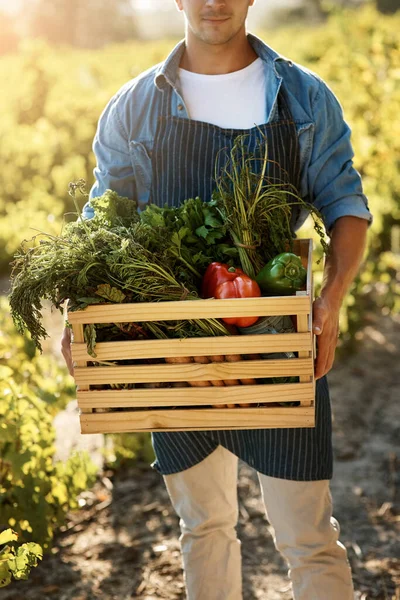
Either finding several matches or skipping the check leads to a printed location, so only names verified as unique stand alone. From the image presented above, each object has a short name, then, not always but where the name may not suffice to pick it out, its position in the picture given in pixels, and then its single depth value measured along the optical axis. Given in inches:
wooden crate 76.5
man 91.7
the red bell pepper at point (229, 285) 79.0
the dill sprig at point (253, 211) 86.0
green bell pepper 82.6
